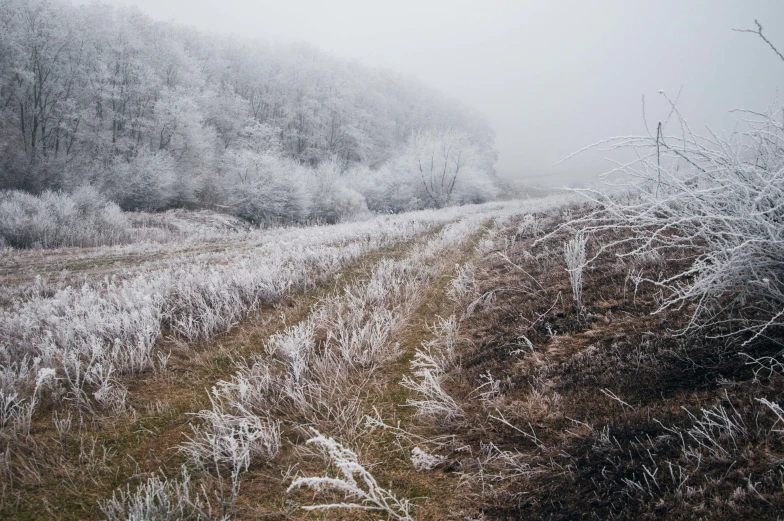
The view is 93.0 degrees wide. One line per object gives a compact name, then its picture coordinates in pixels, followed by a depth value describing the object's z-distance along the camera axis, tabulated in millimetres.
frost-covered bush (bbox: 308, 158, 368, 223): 30062
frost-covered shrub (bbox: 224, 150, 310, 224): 26562
